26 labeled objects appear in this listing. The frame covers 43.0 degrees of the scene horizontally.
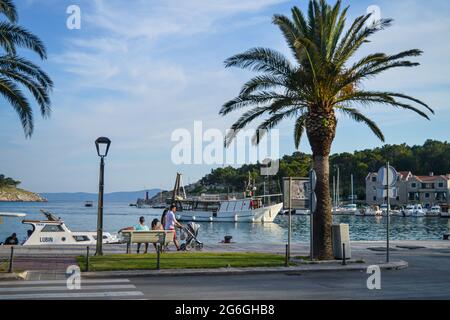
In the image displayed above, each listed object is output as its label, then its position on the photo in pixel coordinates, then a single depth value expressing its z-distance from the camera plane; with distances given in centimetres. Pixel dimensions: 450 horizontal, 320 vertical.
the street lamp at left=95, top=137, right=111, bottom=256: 1967
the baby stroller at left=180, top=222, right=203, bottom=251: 2395
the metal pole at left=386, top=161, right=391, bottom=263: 1962
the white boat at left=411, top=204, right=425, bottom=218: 11581
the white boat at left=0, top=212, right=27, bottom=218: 3123
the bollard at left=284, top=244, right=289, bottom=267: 1777
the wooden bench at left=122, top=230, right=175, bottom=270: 2064
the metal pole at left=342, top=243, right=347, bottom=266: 1848
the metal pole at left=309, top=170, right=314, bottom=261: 1930
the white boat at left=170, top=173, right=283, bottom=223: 10256
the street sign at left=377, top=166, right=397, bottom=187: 1973
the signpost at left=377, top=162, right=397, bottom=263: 1972
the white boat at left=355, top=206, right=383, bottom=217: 12294
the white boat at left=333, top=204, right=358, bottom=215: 12788
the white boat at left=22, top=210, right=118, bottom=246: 3309
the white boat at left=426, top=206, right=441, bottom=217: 11742
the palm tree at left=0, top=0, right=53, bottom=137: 1755
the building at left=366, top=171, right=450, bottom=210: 13412
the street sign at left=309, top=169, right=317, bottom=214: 1923
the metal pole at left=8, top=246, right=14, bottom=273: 1502
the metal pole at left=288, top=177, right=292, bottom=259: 2042
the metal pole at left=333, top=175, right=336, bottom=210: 14219
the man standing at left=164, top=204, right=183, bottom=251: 2284
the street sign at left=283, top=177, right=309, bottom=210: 2042
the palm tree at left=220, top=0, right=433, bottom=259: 1969
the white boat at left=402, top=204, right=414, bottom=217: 11675
